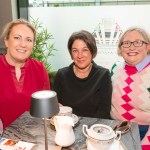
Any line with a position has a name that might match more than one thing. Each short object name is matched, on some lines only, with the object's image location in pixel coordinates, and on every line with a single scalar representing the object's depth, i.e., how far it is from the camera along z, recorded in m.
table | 1.26
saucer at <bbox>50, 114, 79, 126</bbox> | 1.46
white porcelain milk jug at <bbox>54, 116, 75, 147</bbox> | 1.19
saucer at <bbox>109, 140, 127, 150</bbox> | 1.15
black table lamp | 0.89
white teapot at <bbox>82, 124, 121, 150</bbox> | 1.09
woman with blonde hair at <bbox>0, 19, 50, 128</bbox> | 1.87
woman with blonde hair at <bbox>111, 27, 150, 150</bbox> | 1.84
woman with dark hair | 1.95
